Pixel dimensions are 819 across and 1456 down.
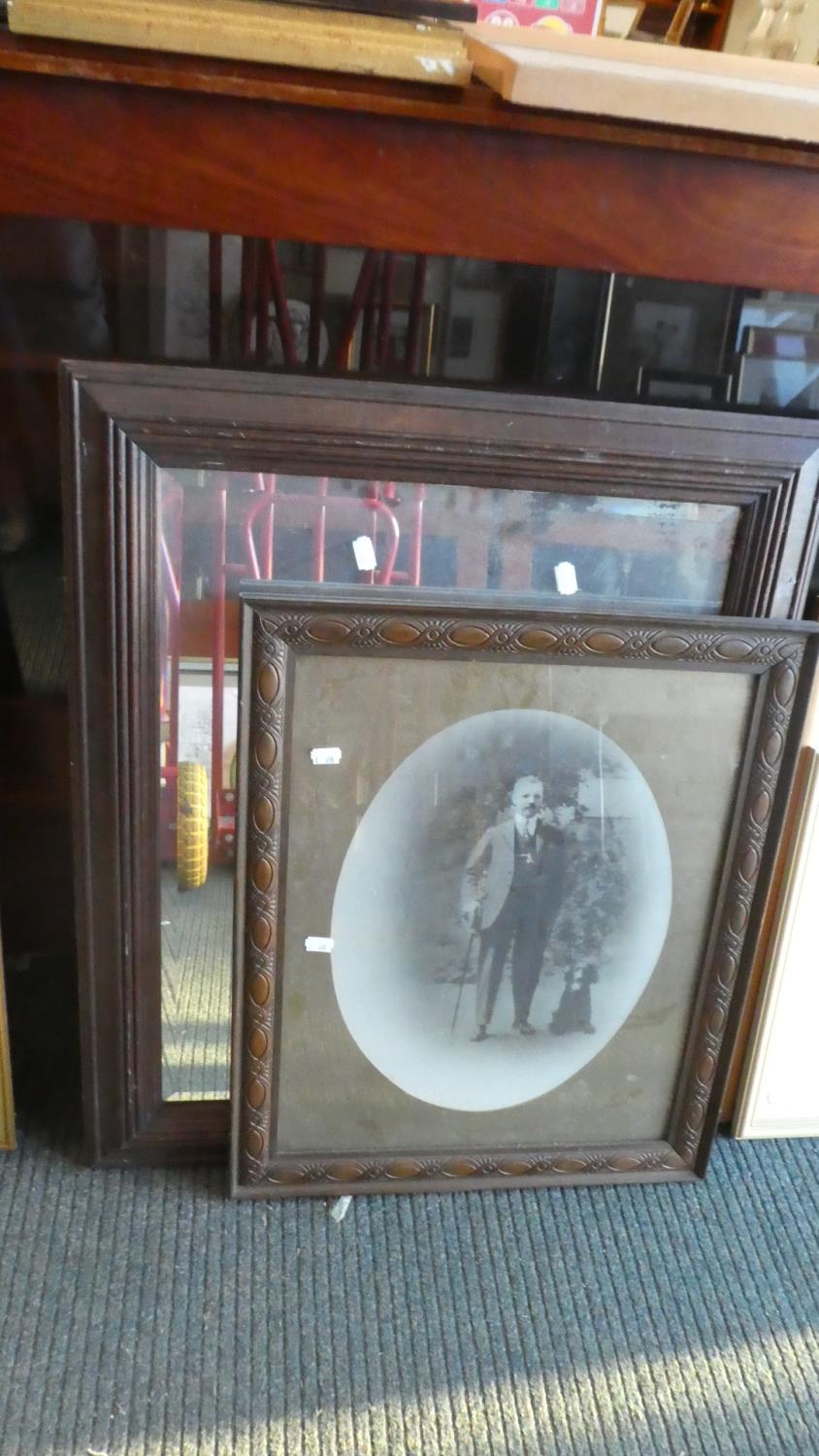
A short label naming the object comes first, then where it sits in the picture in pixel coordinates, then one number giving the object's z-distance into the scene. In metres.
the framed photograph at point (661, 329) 0.90
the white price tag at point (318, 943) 0.83
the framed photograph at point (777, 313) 0.91
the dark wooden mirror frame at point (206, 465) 0.72
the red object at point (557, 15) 0.79
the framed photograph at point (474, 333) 0.88
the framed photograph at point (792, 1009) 0.90
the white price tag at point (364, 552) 0.79
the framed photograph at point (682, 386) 0.93
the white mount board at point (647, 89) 0.61
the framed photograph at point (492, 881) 0.79
